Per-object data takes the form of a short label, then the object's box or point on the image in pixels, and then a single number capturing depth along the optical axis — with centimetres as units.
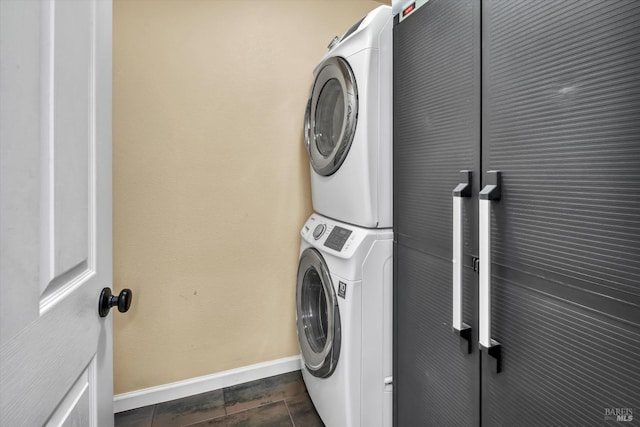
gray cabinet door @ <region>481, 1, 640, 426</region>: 56
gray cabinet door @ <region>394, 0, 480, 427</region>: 90
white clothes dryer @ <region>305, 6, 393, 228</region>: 123
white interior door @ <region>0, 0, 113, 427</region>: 39
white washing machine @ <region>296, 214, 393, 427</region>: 123
